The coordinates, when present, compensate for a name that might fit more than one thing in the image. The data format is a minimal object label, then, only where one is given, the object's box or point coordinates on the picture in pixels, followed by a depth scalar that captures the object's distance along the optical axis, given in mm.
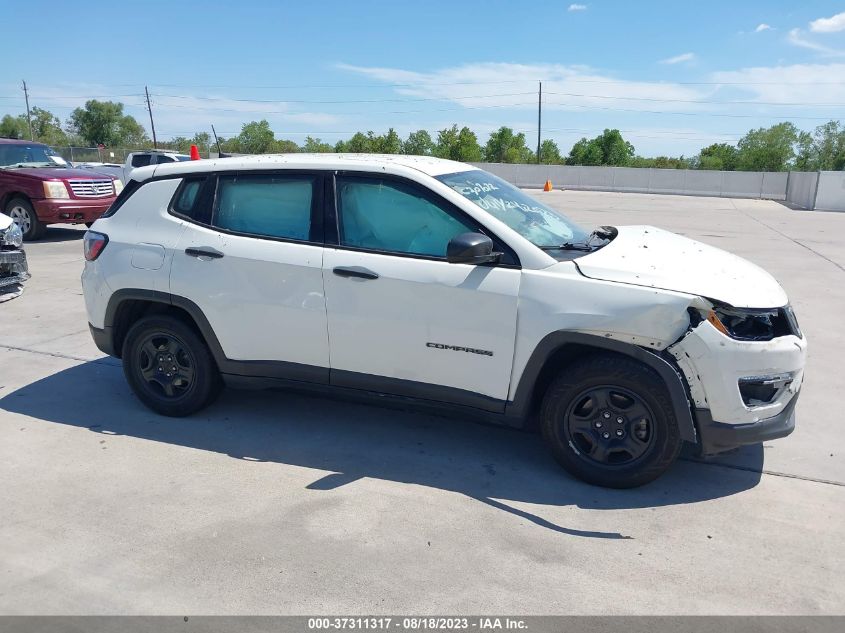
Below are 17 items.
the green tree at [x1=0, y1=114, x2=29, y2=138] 80225
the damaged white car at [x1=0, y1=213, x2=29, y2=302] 8242
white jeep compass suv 3740
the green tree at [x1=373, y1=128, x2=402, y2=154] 58775
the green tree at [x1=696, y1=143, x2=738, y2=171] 78438
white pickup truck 18938
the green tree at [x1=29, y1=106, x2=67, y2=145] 80062
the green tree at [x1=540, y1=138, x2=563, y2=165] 76938
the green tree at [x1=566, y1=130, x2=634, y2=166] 72819
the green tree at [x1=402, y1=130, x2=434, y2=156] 68250
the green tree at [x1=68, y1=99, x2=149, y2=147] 83188
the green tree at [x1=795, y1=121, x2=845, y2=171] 76062
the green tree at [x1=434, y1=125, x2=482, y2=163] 67375
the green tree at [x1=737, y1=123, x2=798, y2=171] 74875
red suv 12703
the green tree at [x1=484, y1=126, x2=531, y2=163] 77438
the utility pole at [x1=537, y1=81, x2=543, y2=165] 65500
